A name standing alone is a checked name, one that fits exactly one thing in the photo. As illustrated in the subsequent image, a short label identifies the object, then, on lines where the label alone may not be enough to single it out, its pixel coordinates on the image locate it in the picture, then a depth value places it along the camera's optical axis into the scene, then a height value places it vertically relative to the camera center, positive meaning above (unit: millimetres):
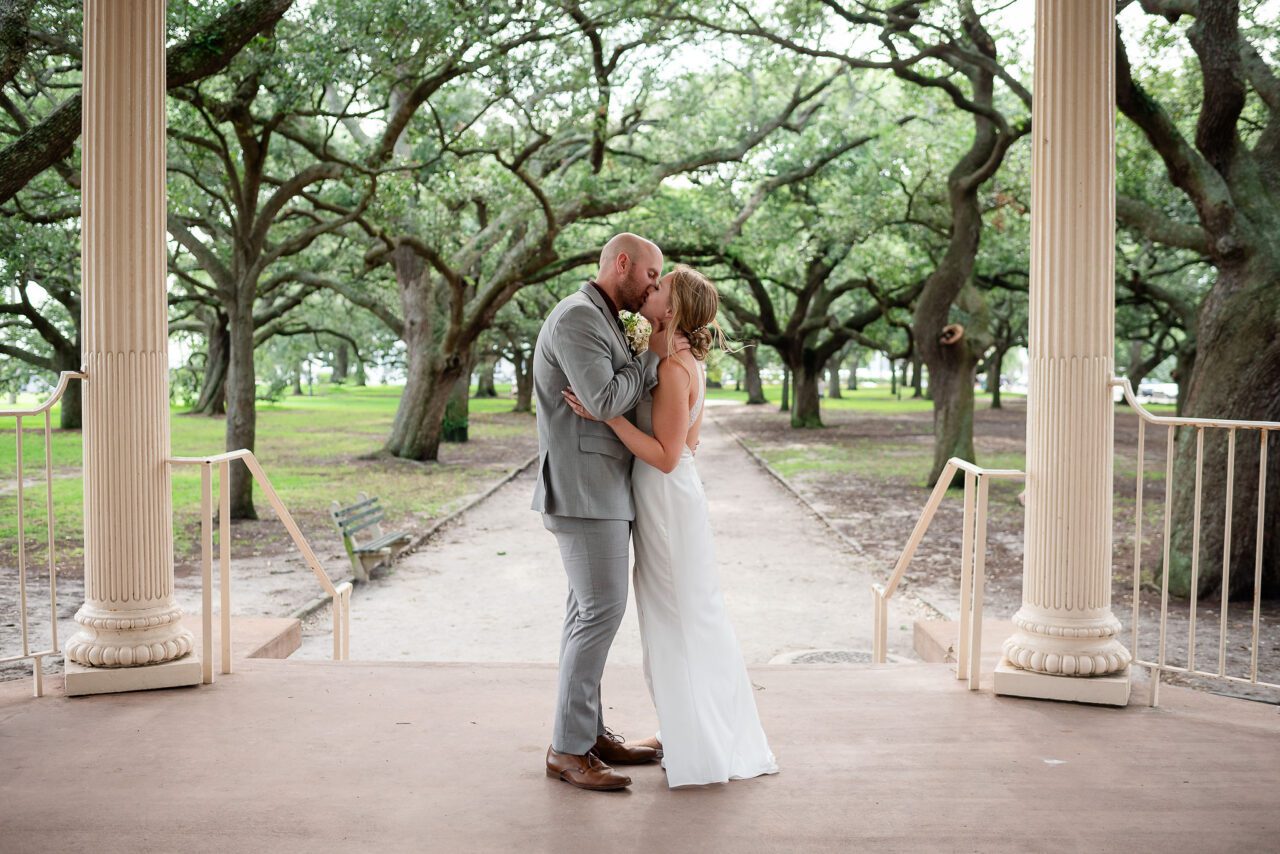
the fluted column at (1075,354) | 4418 +119
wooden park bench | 9492 -1501
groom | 3553 -410
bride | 3543 -693
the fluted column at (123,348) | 4410 +103
